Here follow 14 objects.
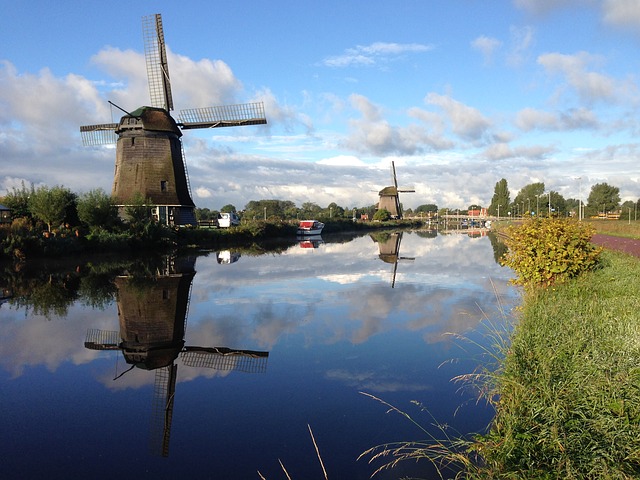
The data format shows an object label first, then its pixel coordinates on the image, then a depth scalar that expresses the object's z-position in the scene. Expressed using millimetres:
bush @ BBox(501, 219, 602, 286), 11438
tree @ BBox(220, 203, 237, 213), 115200
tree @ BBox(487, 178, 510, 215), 110000
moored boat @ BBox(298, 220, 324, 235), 53000
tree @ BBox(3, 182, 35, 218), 31125
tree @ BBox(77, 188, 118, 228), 28656
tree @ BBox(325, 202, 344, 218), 101694
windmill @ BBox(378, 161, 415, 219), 94688
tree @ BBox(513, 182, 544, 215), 102769
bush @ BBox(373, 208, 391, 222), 90000
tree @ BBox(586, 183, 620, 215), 96688
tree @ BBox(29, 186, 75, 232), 28359
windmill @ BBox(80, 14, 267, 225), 32938
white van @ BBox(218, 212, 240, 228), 47906
